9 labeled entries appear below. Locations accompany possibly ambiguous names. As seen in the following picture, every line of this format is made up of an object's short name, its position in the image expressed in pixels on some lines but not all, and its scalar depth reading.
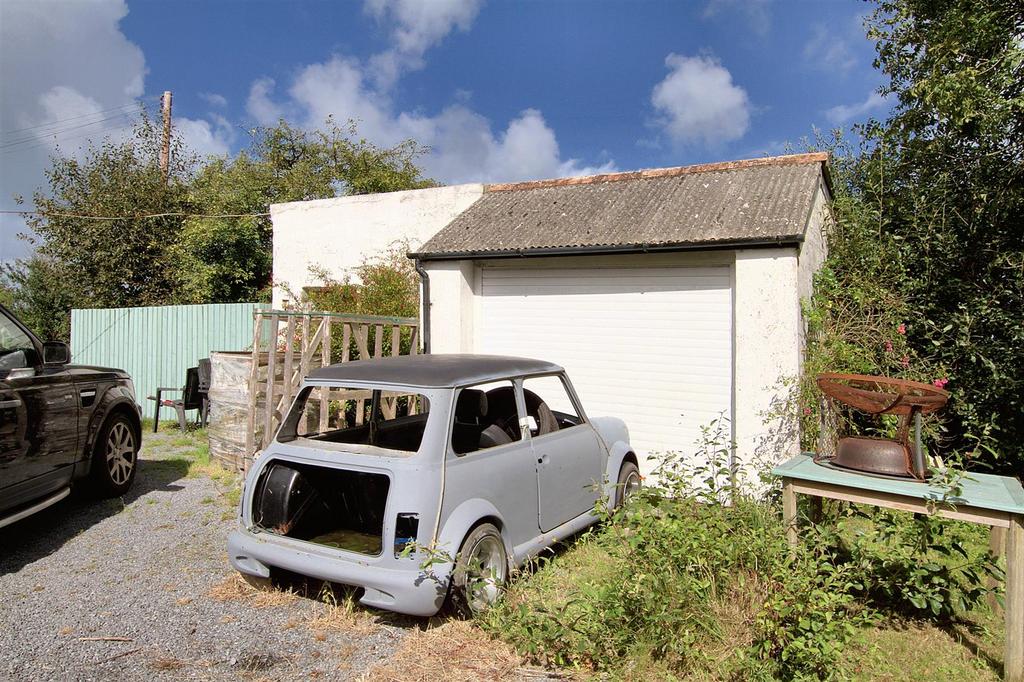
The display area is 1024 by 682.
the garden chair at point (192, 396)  10.18
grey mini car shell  3.77
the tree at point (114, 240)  18.91
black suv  4.96
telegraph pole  21.27
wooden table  3.49
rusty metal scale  3.98
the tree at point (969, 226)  7.35
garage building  6.82
